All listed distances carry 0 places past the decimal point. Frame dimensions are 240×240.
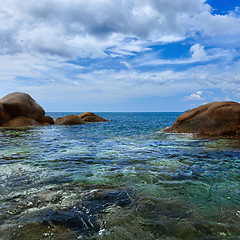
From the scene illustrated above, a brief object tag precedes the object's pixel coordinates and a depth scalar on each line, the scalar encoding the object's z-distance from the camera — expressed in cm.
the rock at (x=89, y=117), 3903
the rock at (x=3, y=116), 2375
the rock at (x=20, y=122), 2394
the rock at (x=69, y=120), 3014
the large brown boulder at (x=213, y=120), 1384
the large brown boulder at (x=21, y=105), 2466
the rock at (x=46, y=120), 2879
